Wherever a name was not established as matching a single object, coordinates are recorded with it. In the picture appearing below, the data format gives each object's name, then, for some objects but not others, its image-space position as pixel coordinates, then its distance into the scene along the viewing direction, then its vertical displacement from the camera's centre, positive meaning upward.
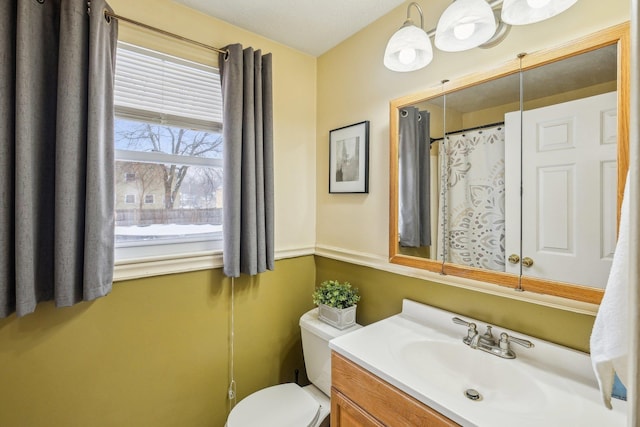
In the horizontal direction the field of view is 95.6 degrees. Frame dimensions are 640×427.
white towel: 0.45 -0.19
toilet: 1.27 -0.90
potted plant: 1.48 -0.48
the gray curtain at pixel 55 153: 1.01 +0.22
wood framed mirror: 0.85 +0.37
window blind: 1.31 +0.60
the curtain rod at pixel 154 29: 1.19 +0.83
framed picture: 1.58 +0.31
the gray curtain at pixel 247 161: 1.45 +0.26
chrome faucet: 1.02 -0.47
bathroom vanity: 0.77 -0.53
